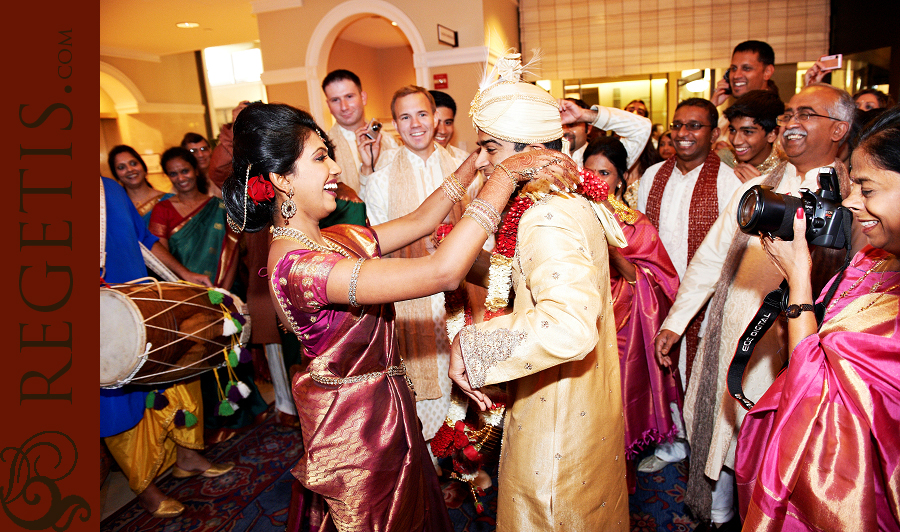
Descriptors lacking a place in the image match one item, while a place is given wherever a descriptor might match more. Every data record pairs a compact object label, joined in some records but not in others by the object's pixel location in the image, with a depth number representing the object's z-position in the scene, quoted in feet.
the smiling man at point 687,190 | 9.30
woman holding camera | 3.31
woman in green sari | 11.21
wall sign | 19.26
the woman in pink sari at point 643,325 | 7.88
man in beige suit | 3.59
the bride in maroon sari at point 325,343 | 4.63
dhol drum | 7.30
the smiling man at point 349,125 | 10.96
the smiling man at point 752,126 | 9.13
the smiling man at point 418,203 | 8.98
